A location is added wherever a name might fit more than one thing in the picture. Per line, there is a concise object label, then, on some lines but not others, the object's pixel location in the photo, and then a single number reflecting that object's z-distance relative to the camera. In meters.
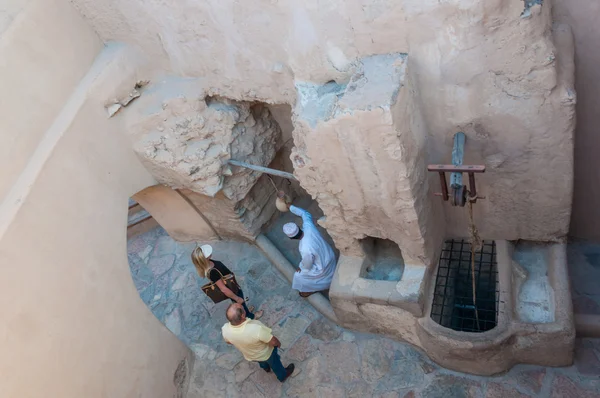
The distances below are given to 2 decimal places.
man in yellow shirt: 4.83
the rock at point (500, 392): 4.82
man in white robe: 5.52
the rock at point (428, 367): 5.22
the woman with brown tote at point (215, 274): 5.73
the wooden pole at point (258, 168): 5.48
